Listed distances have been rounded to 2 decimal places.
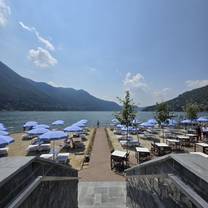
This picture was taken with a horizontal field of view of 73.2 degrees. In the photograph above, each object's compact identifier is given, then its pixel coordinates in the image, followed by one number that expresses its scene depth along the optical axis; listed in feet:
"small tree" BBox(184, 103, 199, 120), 63.02
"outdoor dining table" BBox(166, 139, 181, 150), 38.56
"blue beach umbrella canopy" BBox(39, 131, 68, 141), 32.24
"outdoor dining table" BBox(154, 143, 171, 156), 34.68
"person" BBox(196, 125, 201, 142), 49.33
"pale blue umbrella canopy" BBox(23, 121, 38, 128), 66.68
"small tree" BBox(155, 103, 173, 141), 49.39
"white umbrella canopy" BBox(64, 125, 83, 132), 44.30
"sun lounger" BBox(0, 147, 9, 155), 35.44
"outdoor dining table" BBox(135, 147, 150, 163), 30.33
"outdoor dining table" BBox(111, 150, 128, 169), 27.84
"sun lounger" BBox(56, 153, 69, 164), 29.80
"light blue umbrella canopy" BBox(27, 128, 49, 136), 40.73
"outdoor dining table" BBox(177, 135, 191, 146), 41.80
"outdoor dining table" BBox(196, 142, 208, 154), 33.14
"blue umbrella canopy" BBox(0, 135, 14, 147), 27.60
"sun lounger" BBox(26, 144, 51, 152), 38.34
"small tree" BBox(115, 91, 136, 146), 38.88
